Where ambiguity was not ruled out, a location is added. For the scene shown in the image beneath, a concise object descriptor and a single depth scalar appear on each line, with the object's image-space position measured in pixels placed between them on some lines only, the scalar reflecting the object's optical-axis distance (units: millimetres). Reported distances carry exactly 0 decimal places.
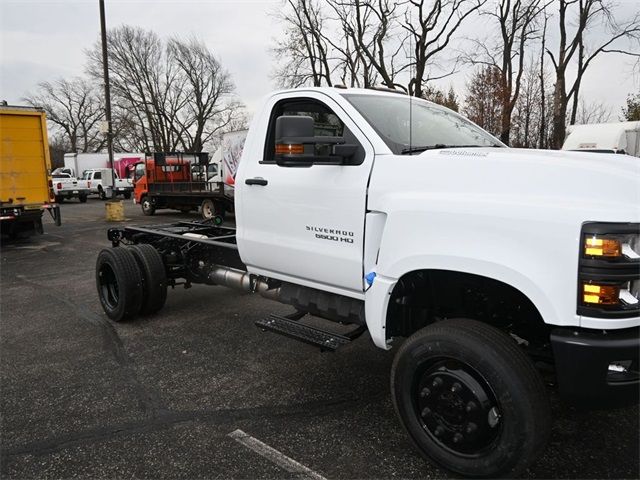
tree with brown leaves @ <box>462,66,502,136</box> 25125
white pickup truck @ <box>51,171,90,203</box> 29508
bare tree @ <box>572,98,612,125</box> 32656
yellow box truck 11203
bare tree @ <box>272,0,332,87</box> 30891
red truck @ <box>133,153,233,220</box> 17609
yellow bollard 17406
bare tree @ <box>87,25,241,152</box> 51188
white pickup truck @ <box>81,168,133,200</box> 32969
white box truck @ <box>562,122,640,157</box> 13617
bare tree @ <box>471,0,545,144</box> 25375
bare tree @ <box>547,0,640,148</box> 25078
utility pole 15859
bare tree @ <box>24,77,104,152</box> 67875
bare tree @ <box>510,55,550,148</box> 28797
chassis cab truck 2141
